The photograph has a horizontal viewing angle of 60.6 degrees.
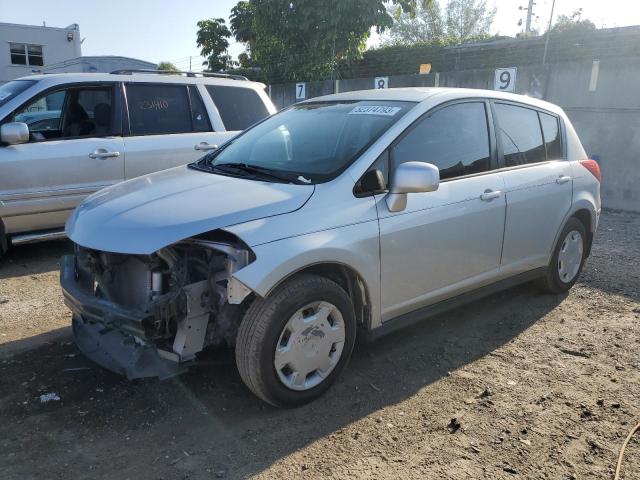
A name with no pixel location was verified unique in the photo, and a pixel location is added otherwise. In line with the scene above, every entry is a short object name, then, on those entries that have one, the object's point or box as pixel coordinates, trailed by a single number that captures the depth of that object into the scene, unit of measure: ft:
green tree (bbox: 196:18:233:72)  122.62
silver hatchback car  9.53
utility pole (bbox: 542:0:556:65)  33.41
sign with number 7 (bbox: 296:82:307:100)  49.27
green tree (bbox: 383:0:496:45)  144.56
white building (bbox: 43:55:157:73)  99.51
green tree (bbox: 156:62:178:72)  154.14
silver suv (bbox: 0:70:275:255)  18.16
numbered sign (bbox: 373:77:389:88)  40.64
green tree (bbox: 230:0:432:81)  48.72
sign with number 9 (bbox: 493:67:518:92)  34.37
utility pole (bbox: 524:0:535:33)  103.34
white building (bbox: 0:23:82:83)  113.80
